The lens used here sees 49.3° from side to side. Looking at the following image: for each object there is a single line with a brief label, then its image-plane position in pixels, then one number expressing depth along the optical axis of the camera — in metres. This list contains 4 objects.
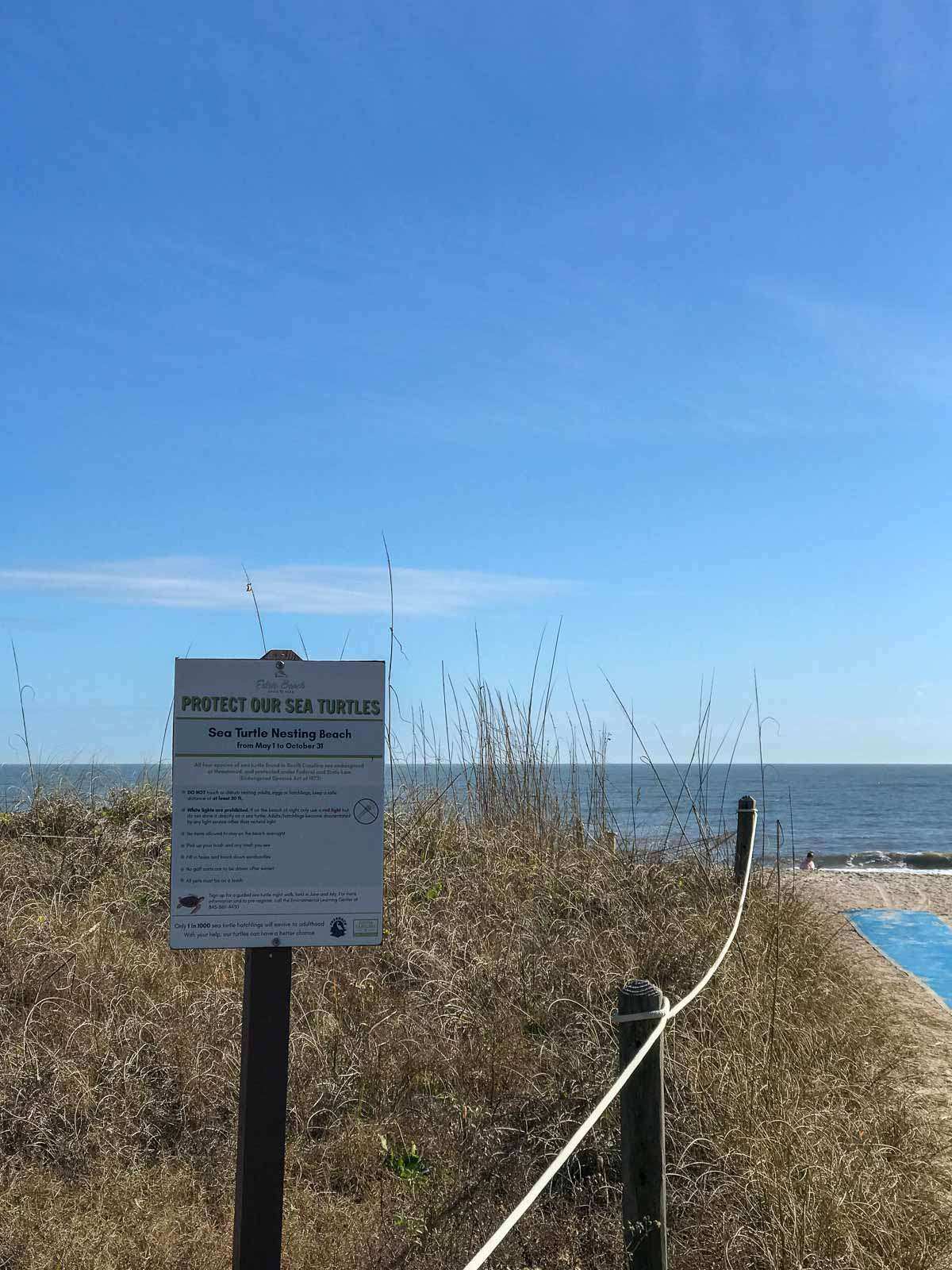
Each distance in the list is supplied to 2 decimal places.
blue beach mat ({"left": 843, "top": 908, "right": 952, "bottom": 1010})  7.27
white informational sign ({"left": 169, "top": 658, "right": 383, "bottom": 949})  2.60
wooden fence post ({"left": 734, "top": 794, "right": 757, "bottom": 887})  5.96
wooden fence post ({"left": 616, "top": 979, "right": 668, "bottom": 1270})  2.53
